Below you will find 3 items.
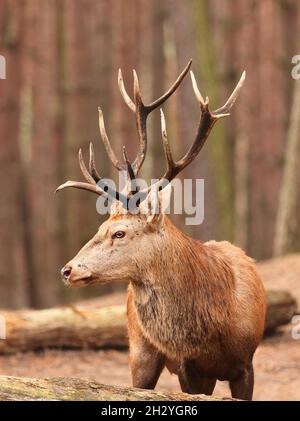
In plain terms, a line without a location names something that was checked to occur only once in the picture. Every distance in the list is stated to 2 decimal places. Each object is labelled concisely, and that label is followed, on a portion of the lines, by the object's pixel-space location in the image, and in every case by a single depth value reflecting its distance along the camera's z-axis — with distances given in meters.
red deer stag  12.03
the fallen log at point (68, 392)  10.02
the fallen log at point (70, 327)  17.30
